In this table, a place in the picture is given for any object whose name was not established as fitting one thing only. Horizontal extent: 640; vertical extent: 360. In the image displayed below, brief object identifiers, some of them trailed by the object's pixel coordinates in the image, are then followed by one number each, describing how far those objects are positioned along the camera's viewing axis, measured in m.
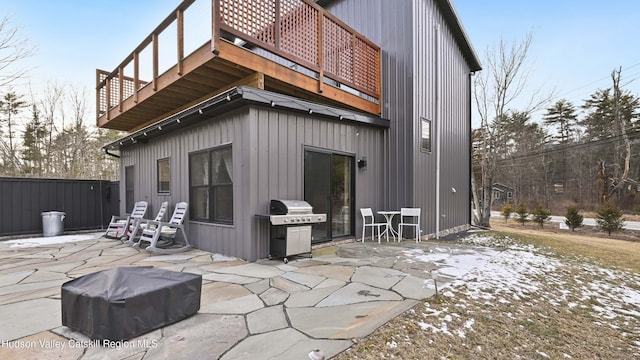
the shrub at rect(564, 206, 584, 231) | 11.62
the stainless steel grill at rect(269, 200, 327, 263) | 4.09
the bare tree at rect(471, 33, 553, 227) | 11.20
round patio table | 6.01
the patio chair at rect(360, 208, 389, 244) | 5.93
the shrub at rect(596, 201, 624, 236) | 10.41
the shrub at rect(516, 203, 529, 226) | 13.97
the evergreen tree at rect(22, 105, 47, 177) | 12.88
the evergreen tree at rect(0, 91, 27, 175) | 12.28
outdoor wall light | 6.00
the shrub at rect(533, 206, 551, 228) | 13.05
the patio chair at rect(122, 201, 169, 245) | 5.43
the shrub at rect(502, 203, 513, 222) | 15.84
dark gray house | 4.27
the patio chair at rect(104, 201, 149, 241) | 6.20
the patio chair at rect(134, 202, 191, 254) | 4.86
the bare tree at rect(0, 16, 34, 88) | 8.32
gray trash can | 7.02
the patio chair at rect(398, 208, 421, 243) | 6.07
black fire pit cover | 1.83
